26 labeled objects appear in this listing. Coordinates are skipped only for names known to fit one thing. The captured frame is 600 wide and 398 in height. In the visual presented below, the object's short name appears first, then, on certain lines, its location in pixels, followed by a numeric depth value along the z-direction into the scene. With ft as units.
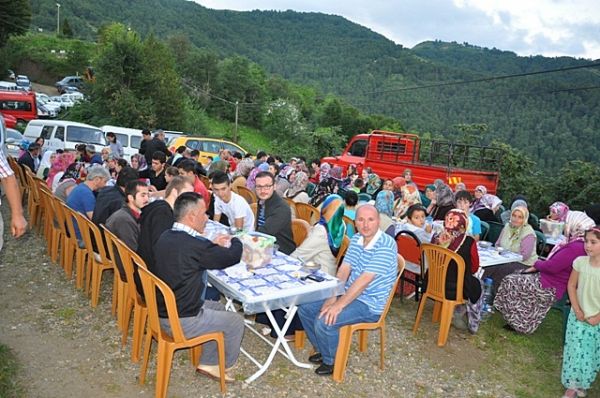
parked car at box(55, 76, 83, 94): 132.04
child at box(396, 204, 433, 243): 17.79
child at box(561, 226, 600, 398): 11.80
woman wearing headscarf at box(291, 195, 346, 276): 13.71
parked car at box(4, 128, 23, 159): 41.82
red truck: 40.37
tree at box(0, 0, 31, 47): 104.62
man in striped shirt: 11.77
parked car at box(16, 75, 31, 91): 120.05
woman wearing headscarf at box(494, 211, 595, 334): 14.71
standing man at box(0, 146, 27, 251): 10.23
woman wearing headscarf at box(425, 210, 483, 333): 14.43
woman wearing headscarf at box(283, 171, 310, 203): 26.35
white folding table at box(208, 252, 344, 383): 10.46
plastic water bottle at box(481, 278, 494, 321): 16.42
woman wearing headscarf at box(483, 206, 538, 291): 17.51
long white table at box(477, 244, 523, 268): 16.22
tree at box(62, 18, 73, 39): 212.64
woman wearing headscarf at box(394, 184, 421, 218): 23.84
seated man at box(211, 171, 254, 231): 16.70
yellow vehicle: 47.32
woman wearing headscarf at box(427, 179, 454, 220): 22.45
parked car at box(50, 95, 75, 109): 102.95
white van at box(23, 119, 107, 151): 46.11
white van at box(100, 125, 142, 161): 51.75
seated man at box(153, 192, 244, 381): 10.08
